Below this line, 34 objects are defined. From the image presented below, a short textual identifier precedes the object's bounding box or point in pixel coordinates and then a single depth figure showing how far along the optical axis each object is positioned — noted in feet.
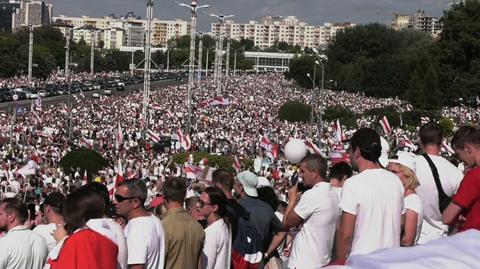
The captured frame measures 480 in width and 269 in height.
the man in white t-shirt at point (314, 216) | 21.01
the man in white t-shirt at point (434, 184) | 21.31
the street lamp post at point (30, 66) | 250.45
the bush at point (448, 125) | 188.14
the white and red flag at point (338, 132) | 107.31
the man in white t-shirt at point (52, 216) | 20.58
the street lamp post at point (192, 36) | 156.25
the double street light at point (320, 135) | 136.52
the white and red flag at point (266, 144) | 107.55
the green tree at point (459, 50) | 231.71
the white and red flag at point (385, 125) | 104.42
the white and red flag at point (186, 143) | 115.03
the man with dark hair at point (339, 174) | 25.16
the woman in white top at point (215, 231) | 21.90
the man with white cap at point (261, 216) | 24.06
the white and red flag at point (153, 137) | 125.39
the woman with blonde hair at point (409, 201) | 19.83
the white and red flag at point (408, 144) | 97.30
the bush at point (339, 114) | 222.48
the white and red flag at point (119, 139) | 124.16
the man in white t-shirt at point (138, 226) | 18.69
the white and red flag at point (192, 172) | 69.51
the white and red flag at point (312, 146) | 77.40
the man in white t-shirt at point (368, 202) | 17.94
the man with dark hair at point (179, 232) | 20.61
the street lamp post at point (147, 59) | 157.89
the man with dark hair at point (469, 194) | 17.29
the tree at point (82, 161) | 105.40
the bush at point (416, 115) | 215.26
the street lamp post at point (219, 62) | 262.80
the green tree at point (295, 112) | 227.81
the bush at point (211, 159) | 116.09
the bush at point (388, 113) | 210.38
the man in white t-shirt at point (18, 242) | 19.01
